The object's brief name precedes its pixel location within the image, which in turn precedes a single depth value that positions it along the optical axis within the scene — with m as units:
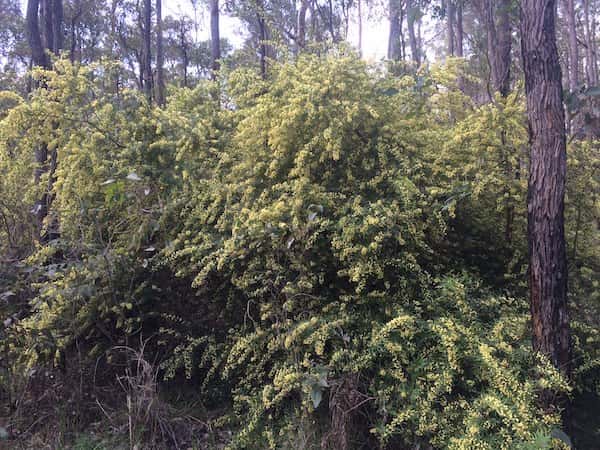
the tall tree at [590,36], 21.76
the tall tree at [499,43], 4.94
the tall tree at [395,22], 14.09
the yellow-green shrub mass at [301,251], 3.20
